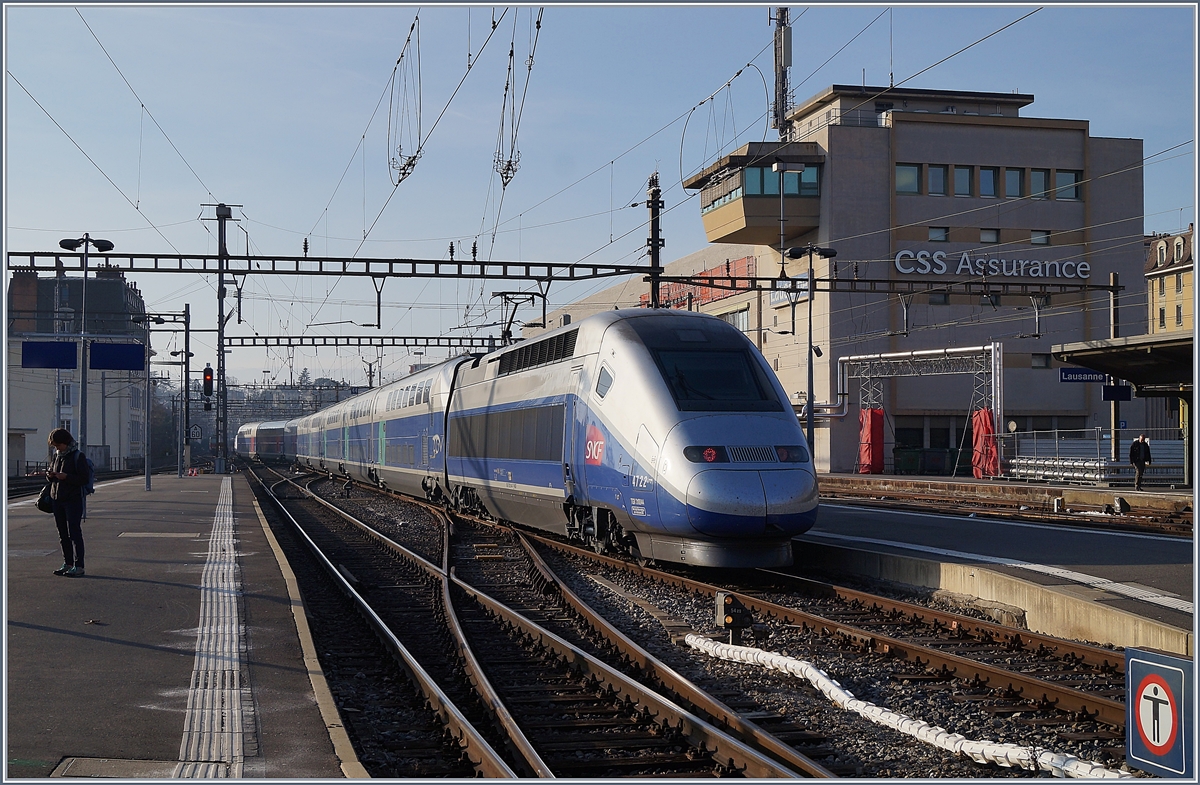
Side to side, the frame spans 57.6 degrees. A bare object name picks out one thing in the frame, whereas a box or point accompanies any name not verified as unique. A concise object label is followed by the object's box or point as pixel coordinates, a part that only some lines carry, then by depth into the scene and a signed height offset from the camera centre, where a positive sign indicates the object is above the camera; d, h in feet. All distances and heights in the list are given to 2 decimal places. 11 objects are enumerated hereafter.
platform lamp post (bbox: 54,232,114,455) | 87.97 +12.10
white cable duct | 19.42 -5.99
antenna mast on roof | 170.09 +56.32
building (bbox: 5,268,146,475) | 199.00 +8.13
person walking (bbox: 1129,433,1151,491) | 90.33 -2.53
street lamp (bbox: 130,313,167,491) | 108.41 +12.27
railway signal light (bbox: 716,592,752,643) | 30.22 -5.23
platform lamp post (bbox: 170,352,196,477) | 150.32 +2.07
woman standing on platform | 40.24 -2.29
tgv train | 39.22 -0.61
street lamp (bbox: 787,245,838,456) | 98.17 +16.38
